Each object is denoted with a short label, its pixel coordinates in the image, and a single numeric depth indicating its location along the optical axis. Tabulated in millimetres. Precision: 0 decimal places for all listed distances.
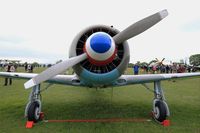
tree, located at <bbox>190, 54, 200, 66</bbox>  114994
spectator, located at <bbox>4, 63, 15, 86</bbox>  19327
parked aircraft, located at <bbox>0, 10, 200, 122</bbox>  4934
